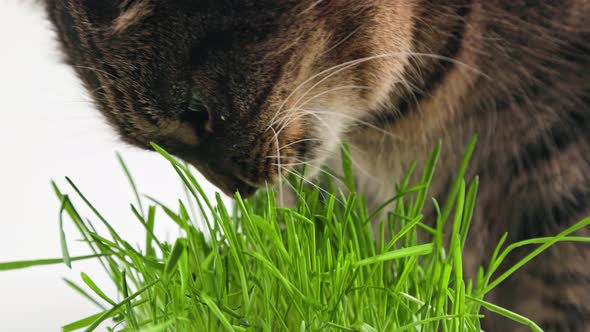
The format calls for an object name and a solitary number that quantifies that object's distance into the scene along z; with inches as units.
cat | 18.4
